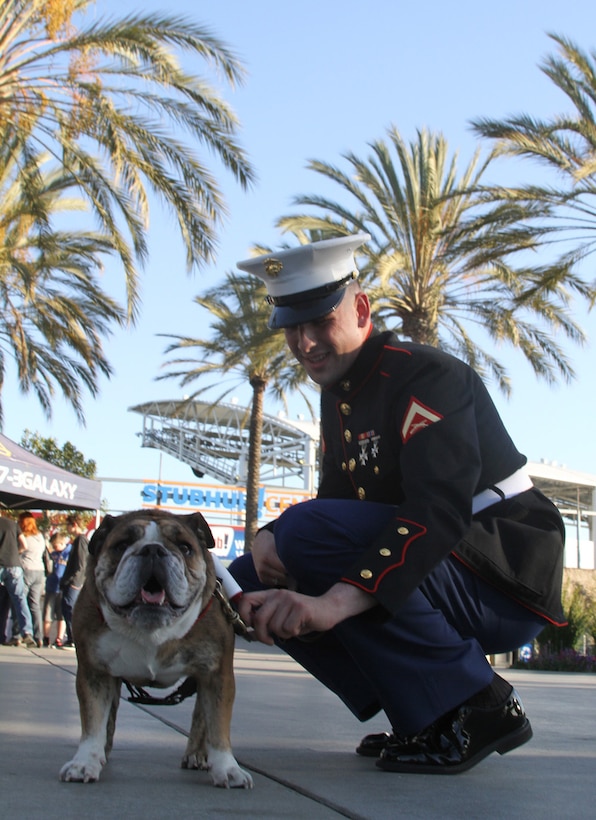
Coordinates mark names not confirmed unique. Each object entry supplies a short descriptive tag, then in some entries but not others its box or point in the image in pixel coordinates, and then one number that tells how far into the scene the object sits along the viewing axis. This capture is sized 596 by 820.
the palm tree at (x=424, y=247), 17.91
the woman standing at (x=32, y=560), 13.79
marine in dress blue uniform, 2.82
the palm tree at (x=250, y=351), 19.38
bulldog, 2.66
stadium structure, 51.31
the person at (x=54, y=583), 14.96
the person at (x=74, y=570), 12.59
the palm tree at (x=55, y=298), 18.09
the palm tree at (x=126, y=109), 12.37
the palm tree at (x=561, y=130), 14.98
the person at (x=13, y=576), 12.38
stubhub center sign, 58.12
